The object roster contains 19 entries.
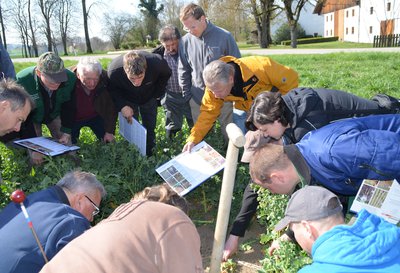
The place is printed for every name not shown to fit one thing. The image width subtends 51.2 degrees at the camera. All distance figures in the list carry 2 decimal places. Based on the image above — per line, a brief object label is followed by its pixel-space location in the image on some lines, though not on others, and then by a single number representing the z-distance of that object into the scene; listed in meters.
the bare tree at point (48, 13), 43.47
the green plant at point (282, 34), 42.97
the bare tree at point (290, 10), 31.73
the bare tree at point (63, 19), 44.43
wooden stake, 2.28
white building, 35.28
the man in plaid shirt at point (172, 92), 5.24
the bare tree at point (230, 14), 32.16
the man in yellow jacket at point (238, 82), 3.87
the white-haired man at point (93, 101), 4.50
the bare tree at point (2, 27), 39.96
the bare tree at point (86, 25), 37.97
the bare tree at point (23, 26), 44.97
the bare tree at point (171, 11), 42.88
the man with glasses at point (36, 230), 2.11
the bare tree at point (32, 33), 45.30
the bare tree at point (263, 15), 32.75
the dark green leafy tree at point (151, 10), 46.69
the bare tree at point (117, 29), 45.19
